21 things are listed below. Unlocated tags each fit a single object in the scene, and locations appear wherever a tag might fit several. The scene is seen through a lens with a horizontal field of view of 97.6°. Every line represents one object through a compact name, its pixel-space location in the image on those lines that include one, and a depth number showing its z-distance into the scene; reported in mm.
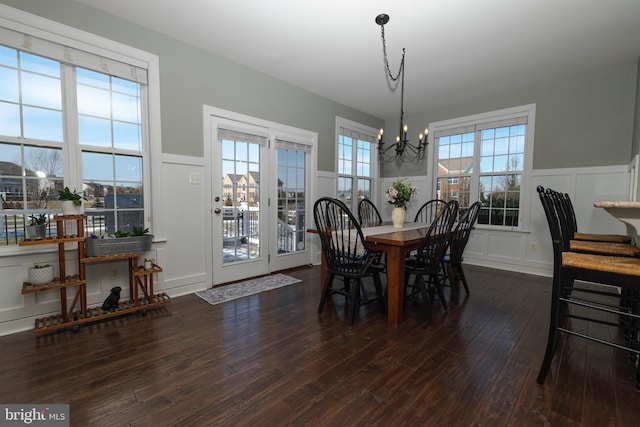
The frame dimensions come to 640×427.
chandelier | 2612
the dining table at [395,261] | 2381
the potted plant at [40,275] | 2178
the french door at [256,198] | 3416
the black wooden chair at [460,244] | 2971
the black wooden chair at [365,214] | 3837
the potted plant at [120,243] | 2377
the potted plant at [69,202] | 2199
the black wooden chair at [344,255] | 2418
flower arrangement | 3097
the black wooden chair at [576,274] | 1485
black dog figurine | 2465
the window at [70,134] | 2223
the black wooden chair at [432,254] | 2467
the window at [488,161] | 4246
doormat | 3035
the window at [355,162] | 4973
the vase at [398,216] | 3256
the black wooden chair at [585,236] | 2564
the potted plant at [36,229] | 2156
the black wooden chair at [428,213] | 4930
